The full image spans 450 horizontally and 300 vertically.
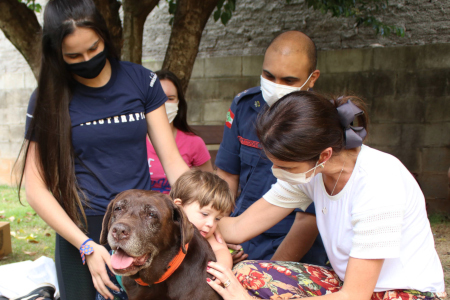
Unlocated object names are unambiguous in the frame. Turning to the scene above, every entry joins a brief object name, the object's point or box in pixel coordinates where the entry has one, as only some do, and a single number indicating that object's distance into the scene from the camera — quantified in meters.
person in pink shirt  4.04
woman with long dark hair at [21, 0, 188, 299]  2.19
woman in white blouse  1.94
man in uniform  2.78
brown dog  1.75
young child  2.36
